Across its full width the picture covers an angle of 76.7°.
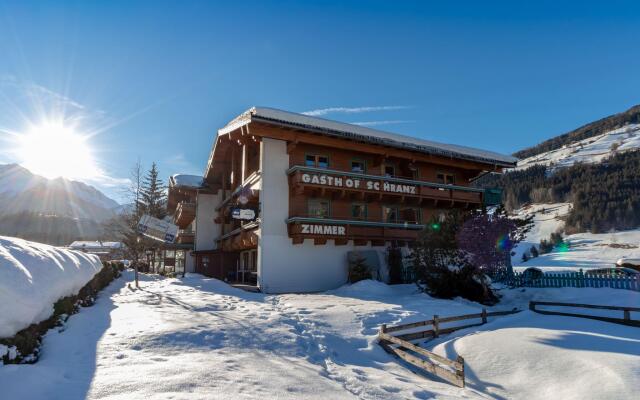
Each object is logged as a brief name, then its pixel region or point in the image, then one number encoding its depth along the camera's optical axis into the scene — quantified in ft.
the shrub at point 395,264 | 75.82
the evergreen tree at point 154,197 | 166.38
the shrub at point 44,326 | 19.12
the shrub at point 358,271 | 72.28
